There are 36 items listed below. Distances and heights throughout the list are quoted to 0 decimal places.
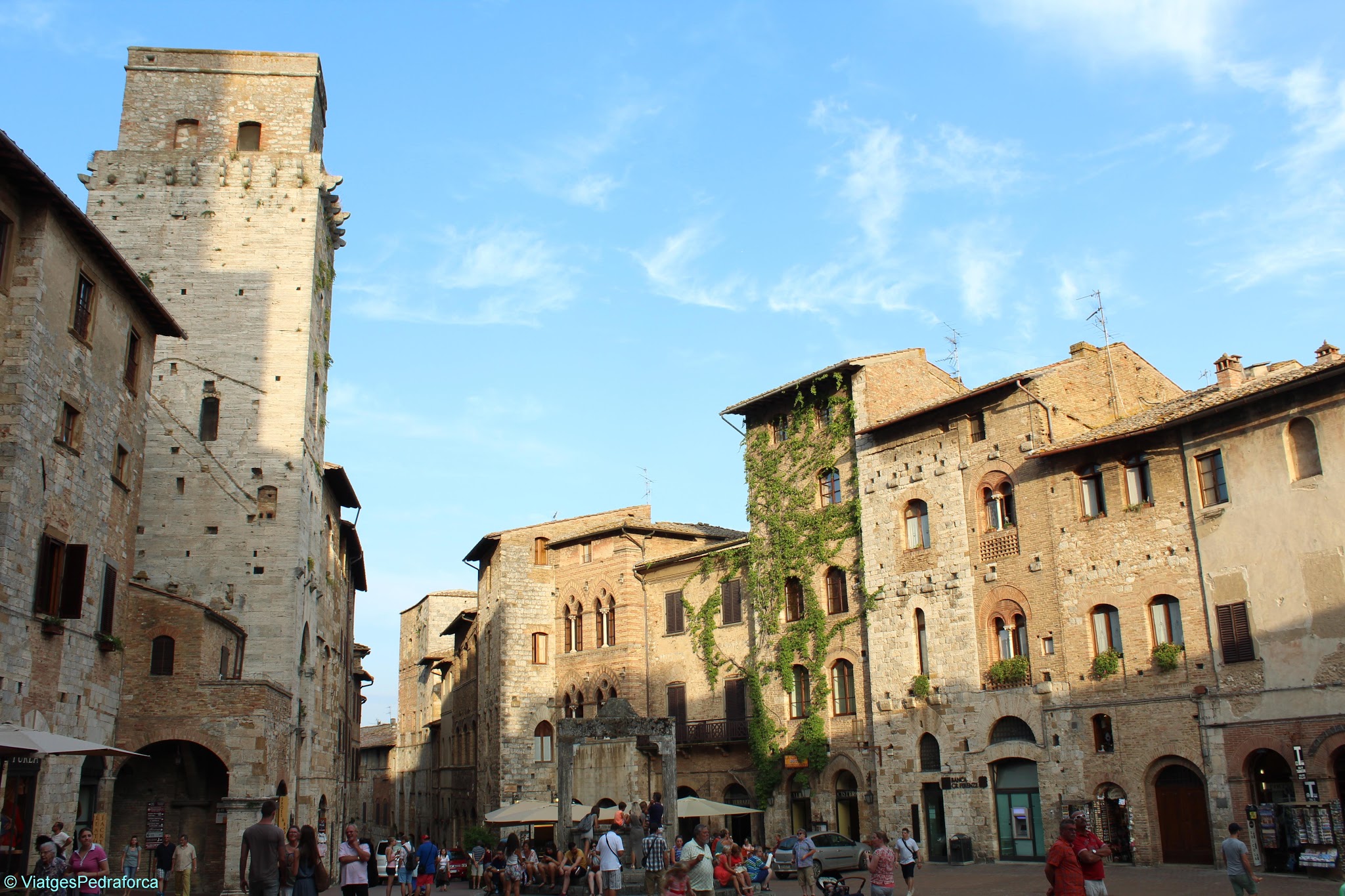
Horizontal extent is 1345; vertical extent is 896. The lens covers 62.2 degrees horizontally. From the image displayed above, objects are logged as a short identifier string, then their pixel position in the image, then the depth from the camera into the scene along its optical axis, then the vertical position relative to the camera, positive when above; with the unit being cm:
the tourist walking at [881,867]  1584 -165
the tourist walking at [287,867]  1198 -107
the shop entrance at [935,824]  3142 -208
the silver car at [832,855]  2872 -264
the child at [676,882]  1294 -143
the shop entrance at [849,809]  3441 -177
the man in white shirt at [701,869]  1552 -156
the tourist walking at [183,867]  2139 -184
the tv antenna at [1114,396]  3353 +1012
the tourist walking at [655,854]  1872 -160
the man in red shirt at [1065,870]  1155 -127
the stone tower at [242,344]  3033 +1183
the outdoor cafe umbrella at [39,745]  1519 +36
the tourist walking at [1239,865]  1673 -183
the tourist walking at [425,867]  2395 -221
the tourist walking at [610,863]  1916 -177
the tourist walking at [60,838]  1769 -106
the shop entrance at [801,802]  3550 -158
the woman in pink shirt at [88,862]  1491 -120
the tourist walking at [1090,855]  1184 -116
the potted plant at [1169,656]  2698 +201
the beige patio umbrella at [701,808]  3017 -144
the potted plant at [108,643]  2334 +259
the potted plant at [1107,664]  2811 +193
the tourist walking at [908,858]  2181 -207
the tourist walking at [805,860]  2191 -207
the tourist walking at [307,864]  1201 -105
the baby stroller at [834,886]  1959 -237
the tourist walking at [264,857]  1131 -90
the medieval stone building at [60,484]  1953 +537
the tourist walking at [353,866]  1391 -133
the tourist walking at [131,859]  2167 -171
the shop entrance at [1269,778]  2488 -84
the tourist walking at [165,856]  2408 -185
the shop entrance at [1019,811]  2942 -167
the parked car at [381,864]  3609 -341
